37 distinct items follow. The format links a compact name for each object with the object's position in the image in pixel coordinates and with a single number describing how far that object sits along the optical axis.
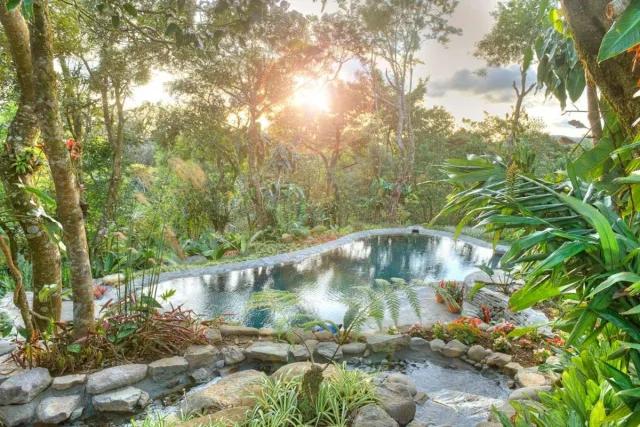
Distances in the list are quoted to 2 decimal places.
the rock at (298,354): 3.90
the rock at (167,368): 3.32
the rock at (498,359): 3.79
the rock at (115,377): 3.02
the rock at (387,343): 4.13
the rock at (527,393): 2.85
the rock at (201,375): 3.49
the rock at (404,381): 3.21
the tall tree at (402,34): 13.01
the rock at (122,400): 2.96
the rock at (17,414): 2.75
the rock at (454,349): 4.04
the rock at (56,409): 2.78
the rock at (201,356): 3.58
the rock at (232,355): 3.77
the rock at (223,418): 2.36
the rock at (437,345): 4.13
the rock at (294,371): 2.97
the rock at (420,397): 3.20
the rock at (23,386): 2.82
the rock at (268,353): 3.80
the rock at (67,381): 2.97
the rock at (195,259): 8.57
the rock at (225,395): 2.81
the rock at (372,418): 2.46
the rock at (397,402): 2.77
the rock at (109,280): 6.24
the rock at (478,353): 3.94
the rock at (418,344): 4.22
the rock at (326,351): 3.94
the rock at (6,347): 3.39
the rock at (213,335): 3.95
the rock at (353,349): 4.05
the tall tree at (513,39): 13.26
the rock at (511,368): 3.64
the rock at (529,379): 3.21
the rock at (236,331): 4.19
